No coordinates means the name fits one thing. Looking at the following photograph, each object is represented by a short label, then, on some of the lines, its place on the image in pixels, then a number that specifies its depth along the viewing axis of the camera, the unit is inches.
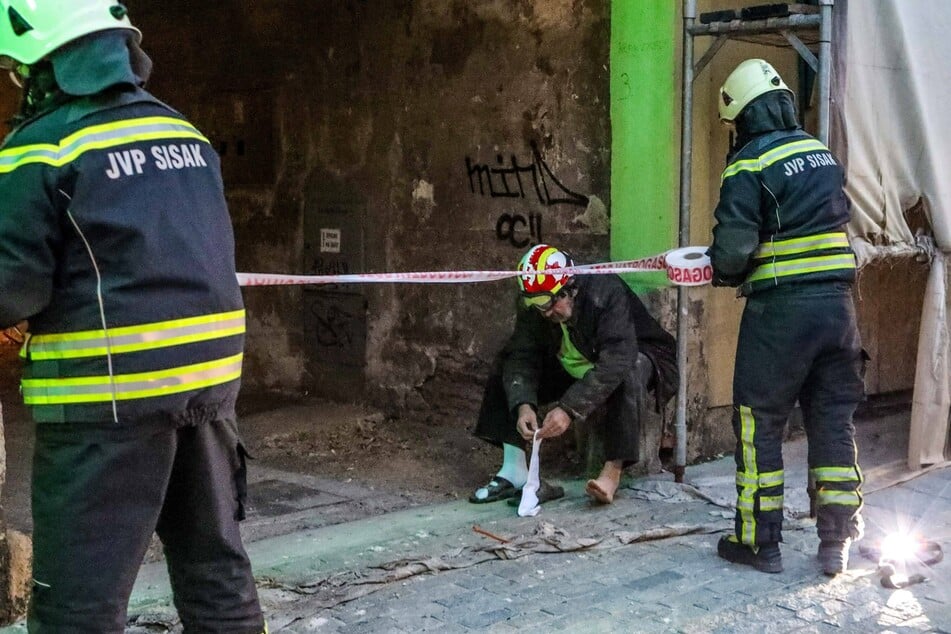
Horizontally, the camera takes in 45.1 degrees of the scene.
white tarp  212.5
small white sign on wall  315.3
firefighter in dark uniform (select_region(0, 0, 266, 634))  104.2
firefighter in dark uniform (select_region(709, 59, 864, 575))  181.2
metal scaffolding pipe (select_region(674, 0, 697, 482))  228.2
